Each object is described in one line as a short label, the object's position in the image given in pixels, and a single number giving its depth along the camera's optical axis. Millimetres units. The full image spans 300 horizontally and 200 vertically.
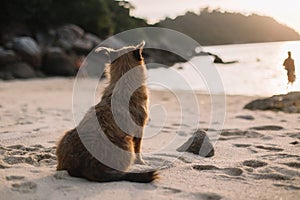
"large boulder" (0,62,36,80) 21989
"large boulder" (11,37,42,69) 24188
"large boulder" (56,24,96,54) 29719
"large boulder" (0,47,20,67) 22656
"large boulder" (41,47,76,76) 25766
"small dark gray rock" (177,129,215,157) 4742
